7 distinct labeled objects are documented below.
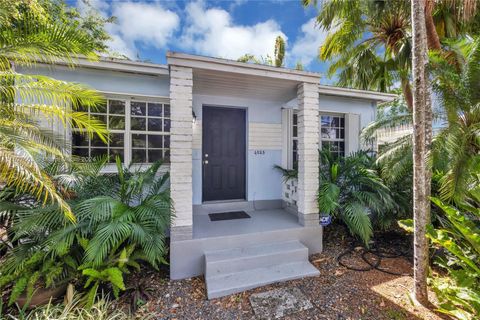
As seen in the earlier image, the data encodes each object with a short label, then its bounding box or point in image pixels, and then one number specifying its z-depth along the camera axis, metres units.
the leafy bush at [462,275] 1.89
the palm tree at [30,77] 2.22
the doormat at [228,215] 3.99
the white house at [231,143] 2.93
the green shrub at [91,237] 2.31
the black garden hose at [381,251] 3.18
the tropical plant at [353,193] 3.47
